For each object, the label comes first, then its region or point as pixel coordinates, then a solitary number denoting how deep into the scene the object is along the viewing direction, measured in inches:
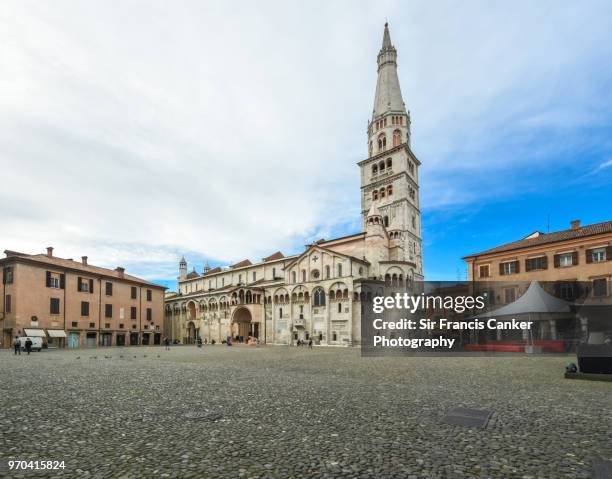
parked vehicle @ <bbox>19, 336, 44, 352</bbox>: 1508.2
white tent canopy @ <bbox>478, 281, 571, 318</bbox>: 991.6
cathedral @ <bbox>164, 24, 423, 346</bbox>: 2053.4
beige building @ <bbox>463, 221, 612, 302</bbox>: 1385.3
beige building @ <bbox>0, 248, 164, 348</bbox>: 1763.0
